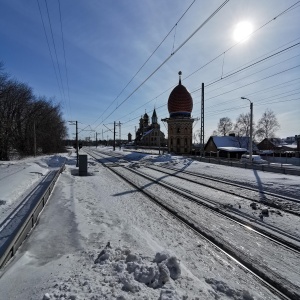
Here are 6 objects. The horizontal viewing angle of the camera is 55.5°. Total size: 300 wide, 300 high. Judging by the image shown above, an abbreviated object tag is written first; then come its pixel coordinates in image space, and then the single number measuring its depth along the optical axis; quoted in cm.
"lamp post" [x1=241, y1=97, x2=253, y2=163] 2967
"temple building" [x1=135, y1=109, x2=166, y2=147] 13500
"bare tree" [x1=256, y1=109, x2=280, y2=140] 8812
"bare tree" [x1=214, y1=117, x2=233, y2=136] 10709
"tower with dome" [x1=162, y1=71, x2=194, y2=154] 6356
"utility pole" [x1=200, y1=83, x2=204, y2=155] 3488
